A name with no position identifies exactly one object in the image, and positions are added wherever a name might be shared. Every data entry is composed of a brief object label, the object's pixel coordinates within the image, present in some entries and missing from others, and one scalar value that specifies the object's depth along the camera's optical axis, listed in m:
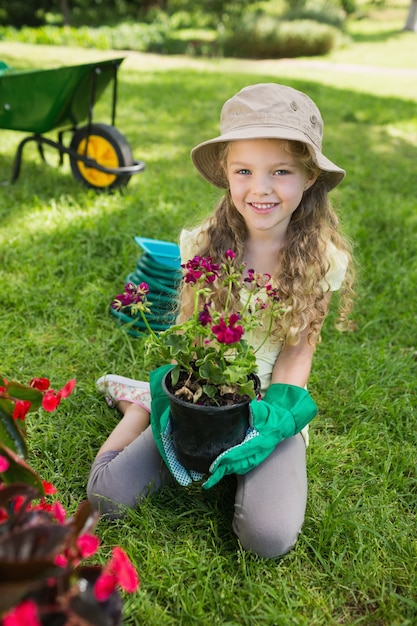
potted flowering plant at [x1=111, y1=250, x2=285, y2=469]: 1.39
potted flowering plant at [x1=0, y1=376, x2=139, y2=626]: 0.75
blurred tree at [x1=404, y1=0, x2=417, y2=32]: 20.11
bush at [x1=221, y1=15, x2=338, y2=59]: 13.19
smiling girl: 1.60
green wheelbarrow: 3.54
